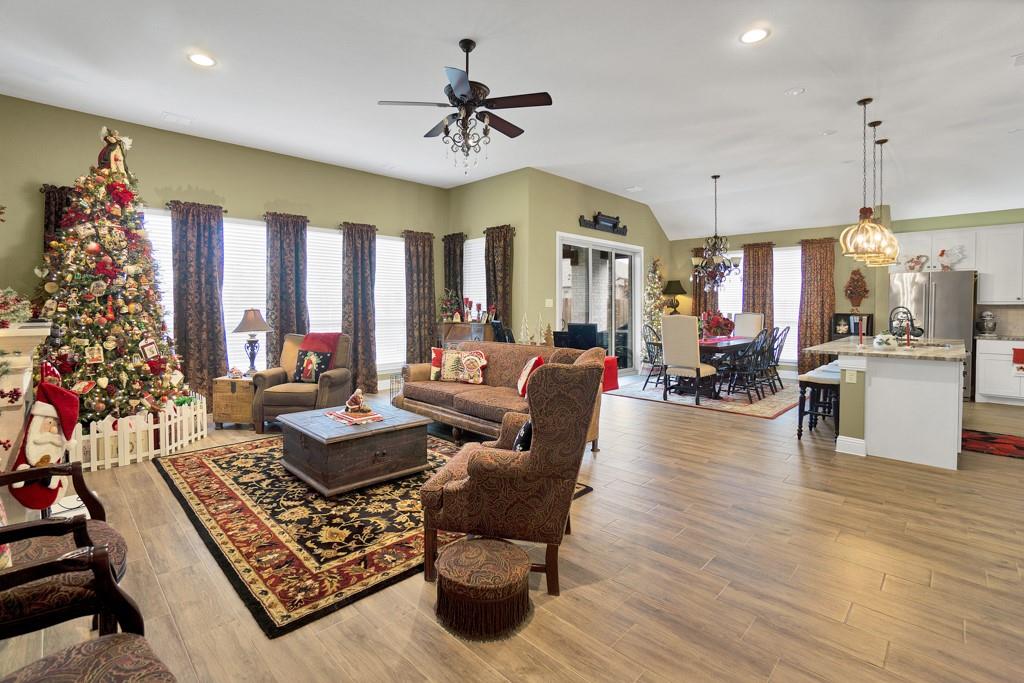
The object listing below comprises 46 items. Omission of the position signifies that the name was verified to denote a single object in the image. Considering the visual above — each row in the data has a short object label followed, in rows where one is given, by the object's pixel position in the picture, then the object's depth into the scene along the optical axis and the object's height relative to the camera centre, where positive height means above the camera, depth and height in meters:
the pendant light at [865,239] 4.80 +0.86
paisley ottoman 1.95 -1.06
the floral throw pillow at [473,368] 5.25 -0.44
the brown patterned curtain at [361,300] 6.91 +0.39
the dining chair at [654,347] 8.13 -0.35
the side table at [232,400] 5.17 -0.77
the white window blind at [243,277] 6.03 +0.62
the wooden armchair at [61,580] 1.28 -0.79
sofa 4.36 -0.65
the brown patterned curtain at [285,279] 6.21 +0.62
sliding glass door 7.84 +0.61
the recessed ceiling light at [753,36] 3.46 +2.07
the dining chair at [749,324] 8.41 +0.05
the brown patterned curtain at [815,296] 8.41 +0.54
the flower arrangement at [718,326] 7.84 +0.01
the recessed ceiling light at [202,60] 3.83 +2.11
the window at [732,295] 9.56 +0.63
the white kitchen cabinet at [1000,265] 6.81 +0.87
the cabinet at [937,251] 7.17 +1.14
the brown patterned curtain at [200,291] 5.53 +0.42
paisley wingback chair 2.10 -0.71
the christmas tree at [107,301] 4.08 +0.22
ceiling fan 3.30 +1.57
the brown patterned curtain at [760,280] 9.09 +0.87
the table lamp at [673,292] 9.80 +0.69
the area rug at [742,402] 6.14 -1.03
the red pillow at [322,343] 5.46 -0.18
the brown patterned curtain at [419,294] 7.63 +0.52
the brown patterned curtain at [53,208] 4.70 +1.14
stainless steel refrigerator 6.93 +0.35
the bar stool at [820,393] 4.87 -0.71
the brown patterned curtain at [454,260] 7.83 +1.08
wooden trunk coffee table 3.33 -0.88
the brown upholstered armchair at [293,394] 5.01 -0.69
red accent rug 4.46 -1.12
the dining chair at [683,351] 6.54 -0.34
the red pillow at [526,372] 4.46 -0.41
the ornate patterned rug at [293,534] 2.26 -1.20
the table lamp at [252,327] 5.65 +0.00
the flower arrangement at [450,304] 7.84 +0.37
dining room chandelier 7.93 +1.04
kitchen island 3.96 -0.64
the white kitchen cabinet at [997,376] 6.61 -0.67
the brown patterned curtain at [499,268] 7.02 +0.86
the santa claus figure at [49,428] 2.42 -0.51
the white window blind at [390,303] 7.46 +0.37
